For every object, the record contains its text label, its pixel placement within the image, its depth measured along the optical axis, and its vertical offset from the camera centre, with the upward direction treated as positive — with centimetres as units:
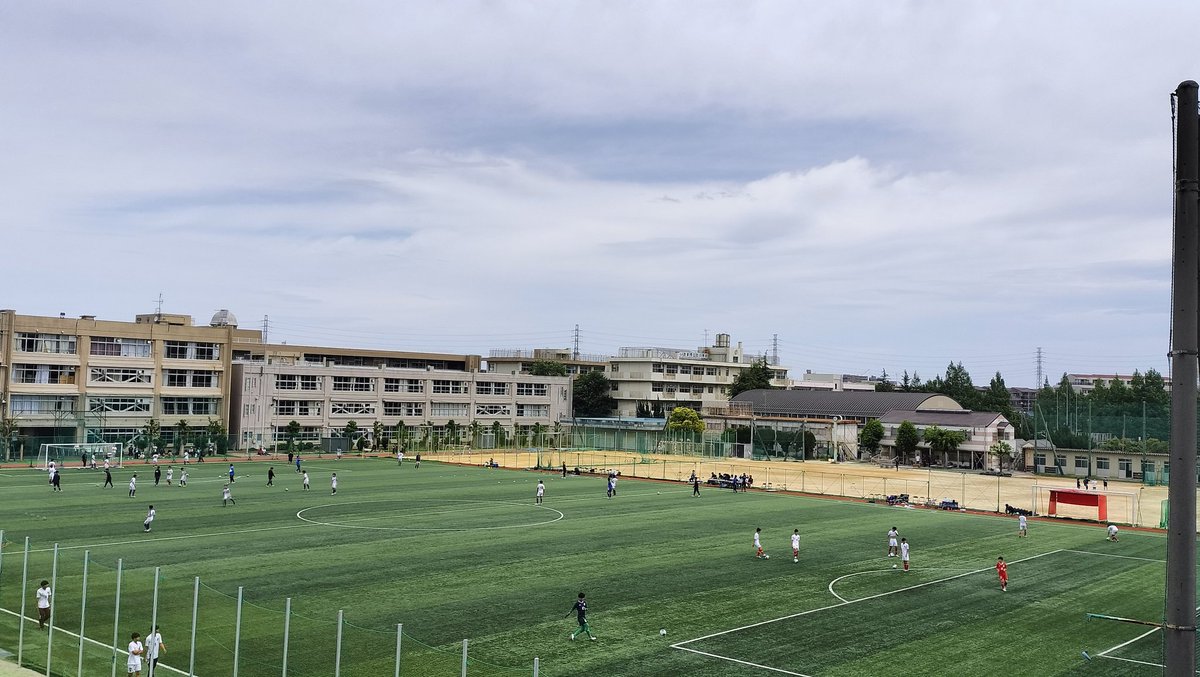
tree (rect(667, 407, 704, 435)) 13500 -346
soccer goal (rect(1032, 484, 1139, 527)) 6303 -736
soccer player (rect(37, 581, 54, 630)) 2555 -616
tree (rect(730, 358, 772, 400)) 17025 +340
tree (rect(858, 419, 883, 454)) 12462 -419
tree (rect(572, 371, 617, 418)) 16675 -32
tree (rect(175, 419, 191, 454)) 9794 -555
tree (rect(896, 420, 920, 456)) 11925 -412
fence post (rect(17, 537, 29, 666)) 2255 -658
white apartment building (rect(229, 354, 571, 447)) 11238 -145
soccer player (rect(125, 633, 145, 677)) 2108 -624
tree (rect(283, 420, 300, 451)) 10970 -569
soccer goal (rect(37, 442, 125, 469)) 8356 -698
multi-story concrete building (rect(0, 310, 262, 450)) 9394 +43
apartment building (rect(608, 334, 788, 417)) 16675 +306
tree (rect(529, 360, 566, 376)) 16775 +443
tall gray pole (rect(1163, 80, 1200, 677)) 796 +5
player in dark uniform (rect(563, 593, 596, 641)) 2744 -642
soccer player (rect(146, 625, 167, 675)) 2139 -610
